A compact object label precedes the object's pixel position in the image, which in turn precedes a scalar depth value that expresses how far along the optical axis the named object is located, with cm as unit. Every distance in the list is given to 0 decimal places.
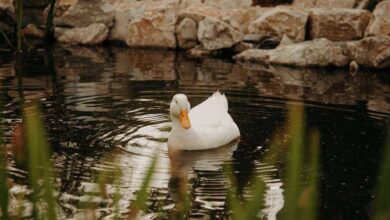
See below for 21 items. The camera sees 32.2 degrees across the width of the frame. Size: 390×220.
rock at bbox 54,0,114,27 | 1744
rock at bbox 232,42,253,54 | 1541
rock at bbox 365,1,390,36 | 1448
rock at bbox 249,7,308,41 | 1552
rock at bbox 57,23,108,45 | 1702
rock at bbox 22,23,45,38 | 1767
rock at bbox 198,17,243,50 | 1519
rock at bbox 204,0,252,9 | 1786
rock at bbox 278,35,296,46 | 1485
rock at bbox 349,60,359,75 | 1316
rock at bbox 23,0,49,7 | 1802
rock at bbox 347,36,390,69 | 1311
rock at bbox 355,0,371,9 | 1633
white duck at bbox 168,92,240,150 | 676
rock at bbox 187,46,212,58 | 1527
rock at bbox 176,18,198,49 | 1600
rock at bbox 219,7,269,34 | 1634
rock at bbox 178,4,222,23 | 1619
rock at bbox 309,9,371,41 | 1493
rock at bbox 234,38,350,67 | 1364
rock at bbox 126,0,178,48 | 1633
